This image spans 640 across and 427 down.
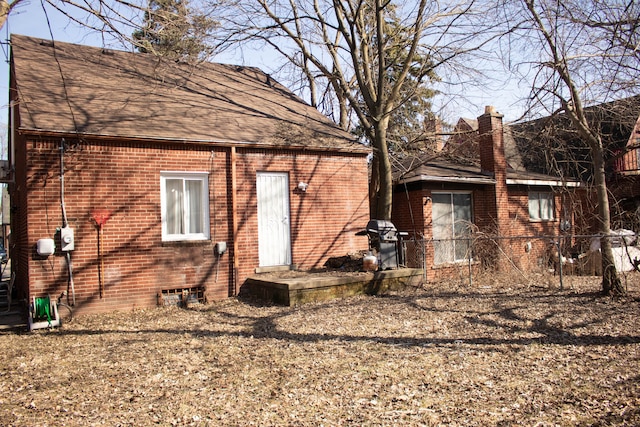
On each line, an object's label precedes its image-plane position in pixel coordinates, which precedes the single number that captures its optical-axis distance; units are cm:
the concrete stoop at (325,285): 910
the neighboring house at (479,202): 1427
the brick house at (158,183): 862
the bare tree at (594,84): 727
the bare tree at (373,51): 1253
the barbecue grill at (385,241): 1030
